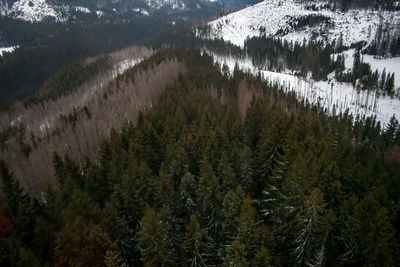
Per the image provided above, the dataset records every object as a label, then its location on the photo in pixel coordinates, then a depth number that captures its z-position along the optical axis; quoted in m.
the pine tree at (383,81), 115.94
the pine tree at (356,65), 128.00
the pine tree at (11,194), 26.54
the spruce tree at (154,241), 21.00
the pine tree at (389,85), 111.19
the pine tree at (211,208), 25.78
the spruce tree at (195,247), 20.92
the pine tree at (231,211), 23.48
